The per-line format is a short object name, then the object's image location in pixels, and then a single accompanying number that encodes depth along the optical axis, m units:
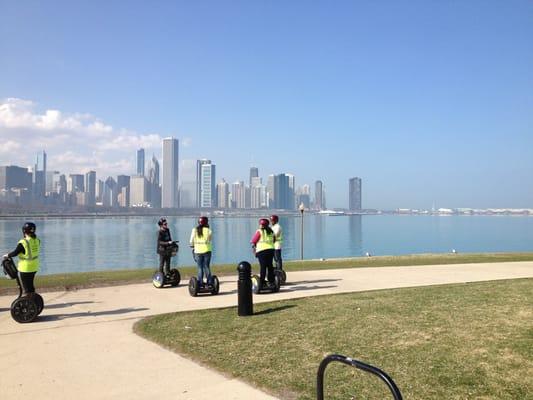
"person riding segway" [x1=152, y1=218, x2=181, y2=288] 13.38
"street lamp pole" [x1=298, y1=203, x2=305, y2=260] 26.23
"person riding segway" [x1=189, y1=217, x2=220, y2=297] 11.72
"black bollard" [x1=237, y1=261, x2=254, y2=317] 9.09
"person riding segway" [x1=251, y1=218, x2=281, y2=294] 11.62
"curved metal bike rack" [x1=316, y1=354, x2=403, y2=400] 3.21
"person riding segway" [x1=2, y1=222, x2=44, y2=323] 8.95
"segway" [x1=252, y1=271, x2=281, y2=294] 11.97
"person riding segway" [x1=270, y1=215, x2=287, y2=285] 13.12
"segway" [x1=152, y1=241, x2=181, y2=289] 13.40
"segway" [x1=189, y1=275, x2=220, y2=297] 11.73
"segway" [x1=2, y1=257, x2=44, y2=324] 8.89
